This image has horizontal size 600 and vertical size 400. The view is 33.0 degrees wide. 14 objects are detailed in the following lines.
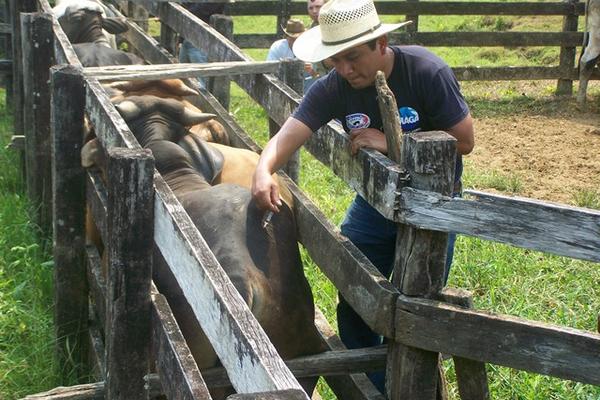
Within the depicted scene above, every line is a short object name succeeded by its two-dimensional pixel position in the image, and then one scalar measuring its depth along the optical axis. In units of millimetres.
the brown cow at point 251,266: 4043
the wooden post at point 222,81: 7484
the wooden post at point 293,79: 5656
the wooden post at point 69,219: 5082
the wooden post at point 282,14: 13844
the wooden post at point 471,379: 3803
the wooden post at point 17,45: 9070
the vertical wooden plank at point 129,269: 3660
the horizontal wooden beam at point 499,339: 3236
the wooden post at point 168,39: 8922
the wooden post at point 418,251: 3377
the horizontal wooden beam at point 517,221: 3119
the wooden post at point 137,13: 12742
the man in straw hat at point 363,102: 4051
